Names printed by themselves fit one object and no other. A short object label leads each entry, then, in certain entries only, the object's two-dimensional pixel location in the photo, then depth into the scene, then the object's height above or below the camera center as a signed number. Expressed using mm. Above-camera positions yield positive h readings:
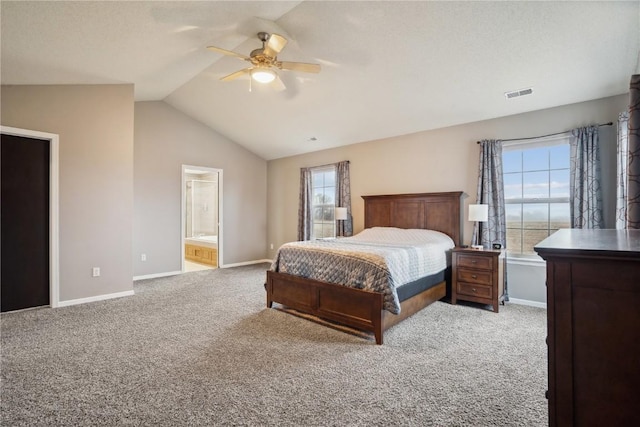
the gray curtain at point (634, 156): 2271 +434
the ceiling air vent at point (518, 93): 3659 +1493
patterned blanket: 2932 -512
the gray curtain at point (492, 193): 4223 +294
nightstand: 3789 -804
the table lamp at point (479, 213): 4066 +11
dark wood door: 3602 -78
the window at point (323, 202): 6586 +279
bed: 2951 -814
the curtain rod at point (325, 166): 6202 +1053
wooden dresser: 947 -392
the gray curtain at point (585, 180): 3514 +392
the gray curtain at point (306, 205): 6715 +210
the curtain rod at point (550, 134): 3509 +1028
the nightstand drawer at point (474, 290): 3833 -986
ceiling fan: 2982 +1605
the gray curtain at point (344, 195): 5977 +391
